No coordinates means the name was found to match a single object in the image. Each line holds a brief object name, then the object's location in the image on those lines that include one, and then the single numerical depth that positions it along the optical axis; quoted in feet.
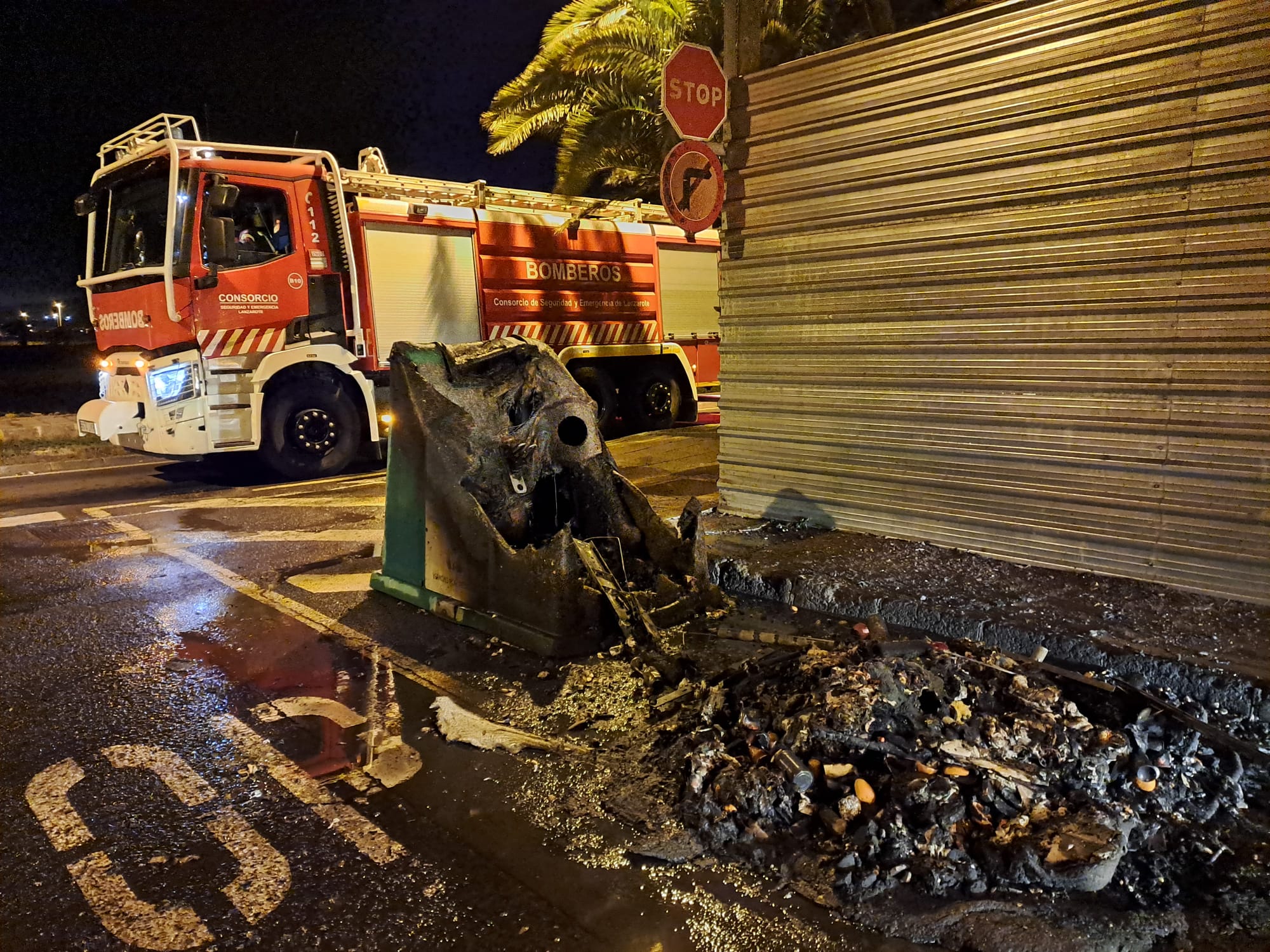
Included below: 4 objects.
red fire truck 30.86
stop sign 20.72
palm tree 34.78
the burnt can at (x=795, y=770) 10.32
